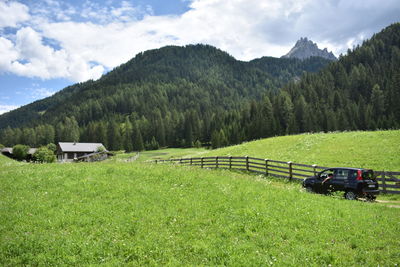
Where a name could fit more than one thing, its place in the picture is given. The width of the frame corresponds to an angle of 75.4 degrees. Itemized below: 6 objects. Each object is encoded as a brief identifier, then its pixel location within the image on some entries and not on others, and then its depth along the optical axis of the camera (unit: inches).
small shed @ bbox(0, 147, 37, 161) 4252.0
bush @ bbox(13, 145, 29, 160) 4131.4
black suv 666.8
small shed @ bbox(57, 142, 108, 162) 3920.3
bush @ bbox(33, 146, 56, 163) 3112.7
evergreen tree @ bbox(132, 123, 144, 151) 5703.7
